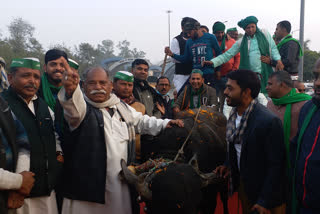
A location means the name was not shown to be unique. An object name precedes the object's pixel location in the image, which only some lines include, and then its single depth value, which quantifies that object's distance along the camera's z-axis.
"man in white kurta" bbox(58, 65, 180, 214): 2.63
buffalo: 2.55
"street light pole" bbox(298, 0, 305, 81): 10.26
